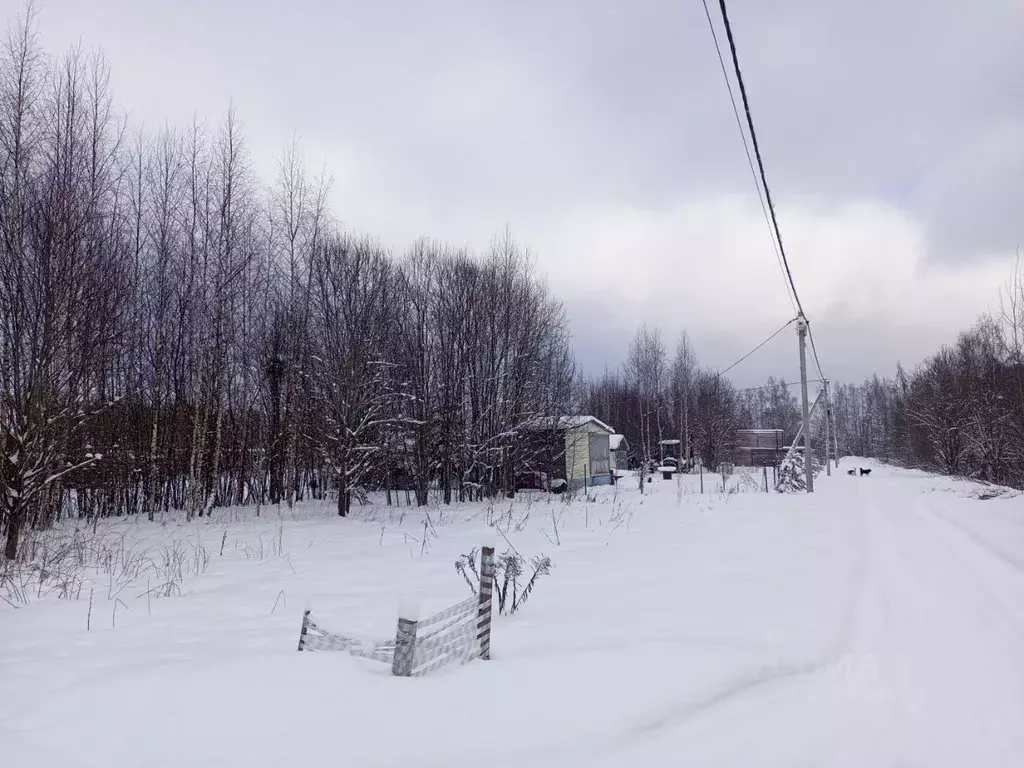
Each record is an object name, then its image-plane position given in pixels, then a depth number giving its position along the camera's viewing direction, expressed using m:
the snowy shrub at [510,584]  5.41
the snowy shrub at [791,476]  22.42
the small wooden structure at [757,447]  63.41
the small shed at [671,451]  57.81
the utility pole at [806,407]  18.23
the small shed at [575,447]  24.27
